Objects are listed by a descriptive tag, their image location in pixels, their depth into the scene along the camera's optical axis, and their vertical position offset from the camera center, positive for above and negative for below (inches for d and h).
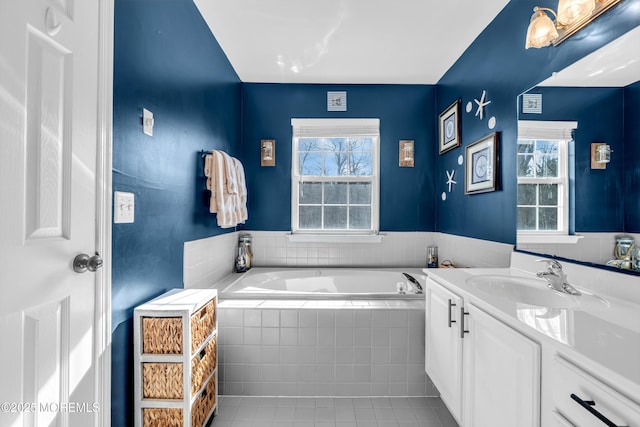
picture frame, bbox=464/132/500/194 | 76.4 +14.2
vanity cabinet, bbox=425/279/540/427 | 36.1 -22.9
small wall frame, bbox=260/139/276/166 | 117.2 +24.8
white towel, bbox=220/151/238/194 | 85.4 +11.4
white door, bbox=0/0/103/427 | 30.6 +0.5
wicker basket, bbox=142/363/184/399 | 50.1 -28.4
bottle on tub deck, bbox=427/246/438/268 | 112.2 -15.9
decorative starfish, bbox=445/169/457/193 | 103.0 +13.4
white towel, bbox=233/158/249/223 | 94.7 +7.3
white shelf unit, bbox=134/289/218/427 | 49.8 -25.7
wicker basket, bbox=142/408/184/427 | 50.4 -34.9
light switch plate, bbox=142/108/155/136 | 54.4 +17.3
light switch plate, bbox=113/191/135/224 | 46.9 +1.0
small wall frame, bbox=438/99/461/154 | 97.8 +31.3
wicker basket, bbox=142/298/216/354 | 49.9 -20.6
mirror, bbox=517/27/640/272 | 43.6 +9.6
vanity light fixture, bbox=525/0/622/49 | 48.4 +34.5
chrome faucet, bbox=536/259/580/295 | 49.1 -10.5
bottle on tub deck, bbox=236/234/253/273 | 107.5 -14.7
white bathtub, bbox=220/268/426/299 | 105.2 -23.4
